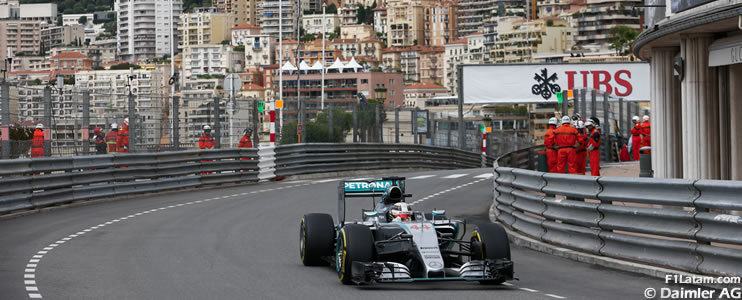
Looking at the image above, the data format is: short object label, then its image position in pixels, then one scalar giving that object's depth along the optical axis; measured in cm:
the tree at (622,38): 13250
